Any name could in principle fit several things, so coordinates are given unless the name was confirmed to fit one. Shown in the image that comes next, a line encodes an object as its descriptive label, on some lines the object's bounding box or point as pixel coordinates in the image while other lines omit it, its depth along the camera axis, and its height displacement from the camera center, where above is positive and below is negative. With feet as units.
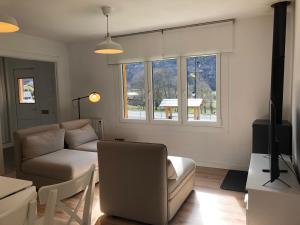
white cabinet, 6.54 -3.02
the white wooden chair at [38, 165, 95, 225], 3.89 -1.80
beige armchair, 7.75 -2.92
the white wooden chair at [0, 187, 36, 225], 3.18 -1.61
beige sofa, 10.63 -2.88
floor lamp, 15.08 -0.13
